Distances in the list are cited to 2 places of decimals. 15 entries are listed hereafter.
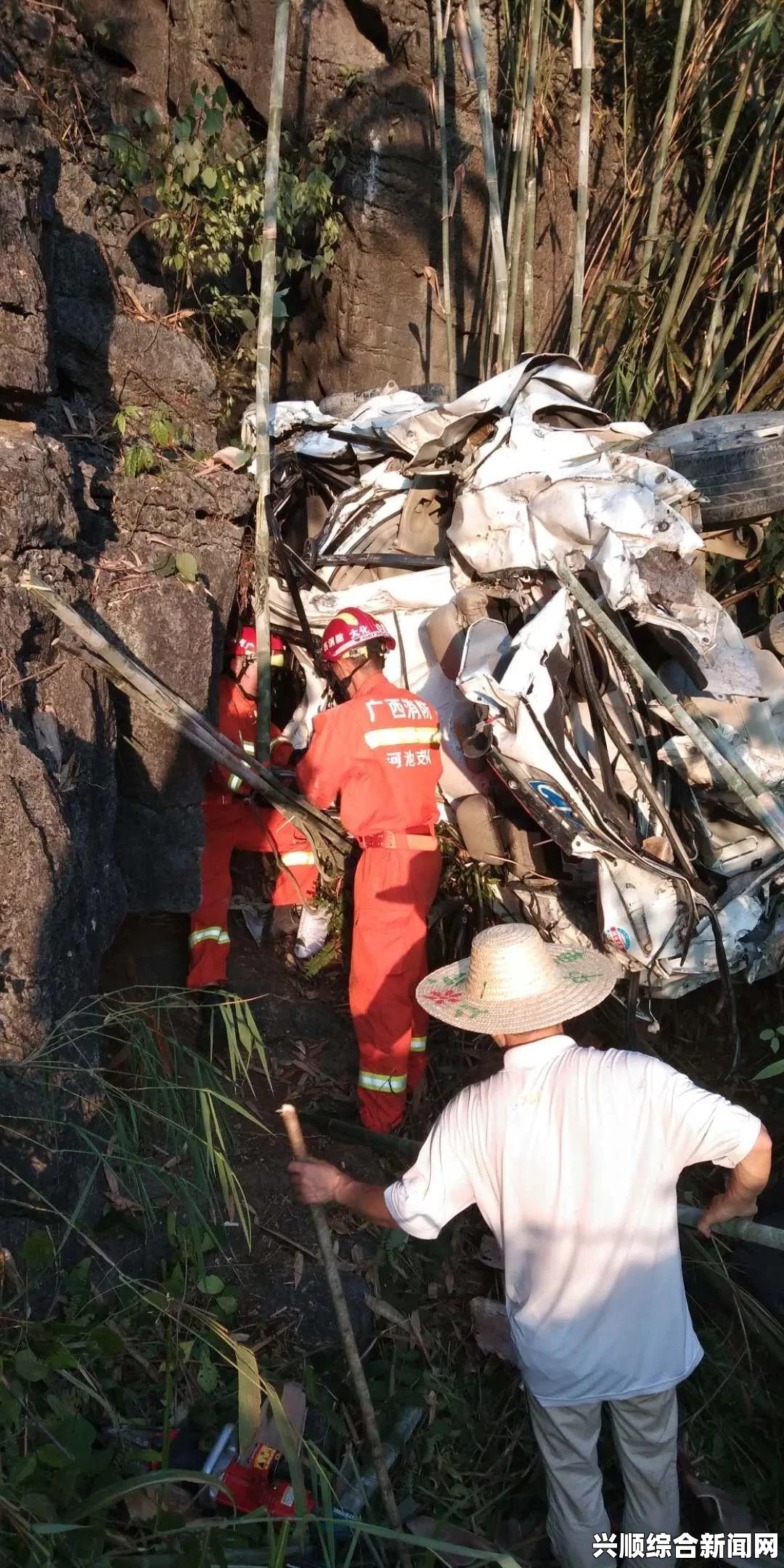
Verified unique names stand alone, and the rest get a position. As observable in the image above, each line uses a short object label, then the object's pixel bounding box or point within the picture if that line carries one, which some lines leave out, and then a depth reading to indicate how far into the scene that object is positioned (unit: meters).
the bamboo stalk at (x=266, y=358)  4.19
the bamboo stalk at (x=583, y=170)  5.76
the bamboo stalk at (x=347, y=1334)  2.66
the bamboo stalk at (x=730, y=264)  6.14
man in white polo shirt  2.60
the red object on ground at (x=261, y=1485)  2.74
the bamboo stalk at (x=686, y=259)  6.11
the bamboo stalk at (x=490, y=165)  5.35
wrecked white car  4.16
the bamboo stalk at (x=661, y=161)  6.17
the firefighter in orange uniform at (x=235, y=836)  4.62
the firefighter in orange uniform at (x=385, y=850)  4.55
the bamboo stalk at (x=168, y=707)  3.59
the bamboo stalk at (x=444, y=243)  6.50
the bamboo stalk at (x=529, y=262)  6.31
